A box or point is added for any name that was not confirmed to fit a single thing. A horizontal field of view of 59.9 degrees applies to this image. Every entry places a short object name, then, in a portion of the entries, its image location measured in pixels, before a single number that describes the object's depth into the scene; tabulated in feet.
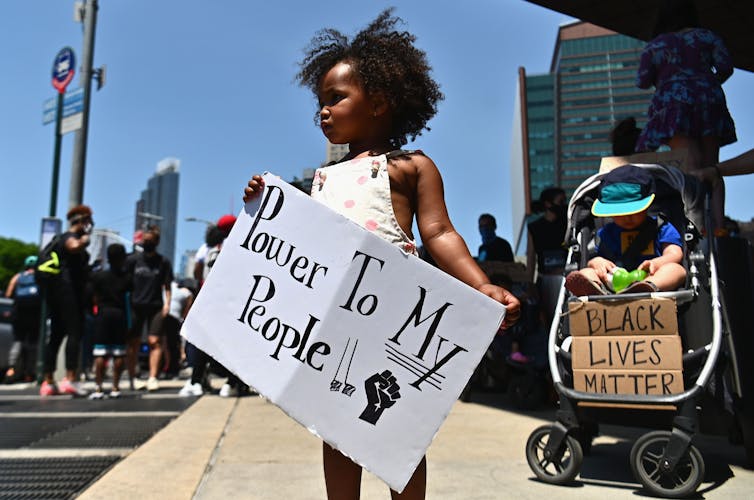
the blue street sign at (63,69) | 34.47
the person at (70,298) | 21.83
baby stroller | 8.70
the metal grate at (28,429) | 13.04
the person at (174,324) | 32.48
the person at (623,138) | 15.03
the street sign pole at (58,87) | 32.35
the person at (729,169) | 11.44
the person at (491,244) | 22.63
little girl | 5.97
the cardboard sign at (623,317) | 9.40
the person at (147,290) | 24.09
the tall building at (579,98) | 418.10
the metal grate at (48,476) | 8.90
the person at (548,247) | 16.72
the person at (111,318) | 22.08
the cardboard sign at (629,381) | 9.12
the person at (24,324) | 28.94
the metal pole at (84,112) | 33.94
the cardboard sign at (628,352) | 9.27
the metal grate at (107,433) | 12.71
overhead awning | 20.03
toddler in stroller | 10.12
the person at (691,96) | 12.92
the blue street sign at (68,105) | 33.60
